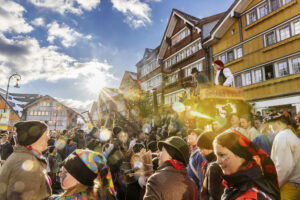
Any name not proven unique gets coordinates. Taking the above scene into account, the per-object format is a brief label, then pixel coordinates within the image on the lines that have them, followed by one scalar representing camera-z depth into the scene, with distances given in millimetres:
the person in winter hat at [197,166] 3264
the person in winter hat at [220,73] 5240
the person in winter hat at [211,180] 2420
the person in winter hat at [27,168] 2141
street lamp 20347
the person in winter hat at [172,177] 2135
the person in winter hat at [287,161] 3051
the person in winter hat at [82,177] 1941
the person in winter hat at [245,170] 1487
